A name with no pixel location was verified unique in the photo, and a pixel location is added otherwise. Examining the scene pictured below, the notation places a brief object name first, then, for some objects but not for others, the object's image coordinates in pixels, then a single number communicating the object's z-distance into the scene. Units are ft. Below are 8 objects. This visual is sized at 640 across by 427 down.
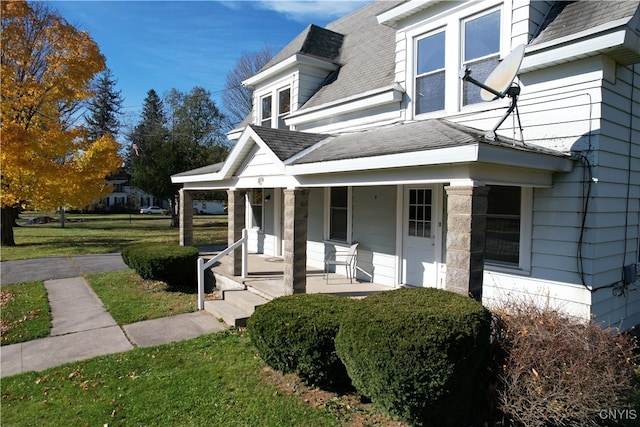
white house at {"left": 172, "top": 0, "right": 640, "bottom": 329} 16.37
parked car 176.30
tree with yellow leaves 47.42
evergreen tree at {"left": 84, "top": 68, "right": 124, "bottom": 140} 172.81
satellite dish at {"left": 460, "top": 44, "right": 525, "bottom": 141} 16.15
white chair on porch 27.37
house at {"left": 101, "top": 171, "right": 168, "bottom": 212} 171.12
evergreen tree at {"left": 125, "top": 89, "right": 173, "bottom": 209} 87.15
